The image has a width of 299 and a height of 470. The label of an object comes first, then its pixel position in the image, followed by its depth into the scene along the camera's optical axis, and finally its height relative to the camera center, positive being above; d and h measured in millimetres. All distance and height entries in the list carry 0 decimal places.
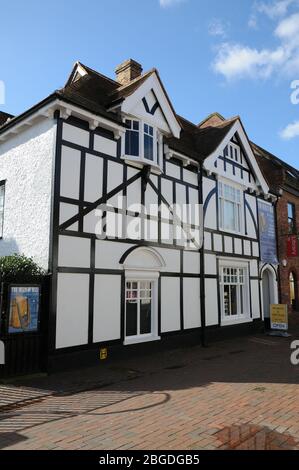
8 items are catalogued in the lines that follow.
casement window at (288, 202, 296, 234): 19844 +3700
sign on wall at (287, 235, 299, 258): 18188 +1954
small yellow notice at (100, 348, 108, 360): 9672 -1767
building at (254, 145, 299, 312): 18406 +3259
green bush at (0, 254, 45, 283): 8391 +392
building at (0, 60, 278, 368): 9375 +2127
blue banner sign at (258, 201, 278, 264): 17450 +2546
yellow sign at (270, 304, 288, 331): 15202 -1286
